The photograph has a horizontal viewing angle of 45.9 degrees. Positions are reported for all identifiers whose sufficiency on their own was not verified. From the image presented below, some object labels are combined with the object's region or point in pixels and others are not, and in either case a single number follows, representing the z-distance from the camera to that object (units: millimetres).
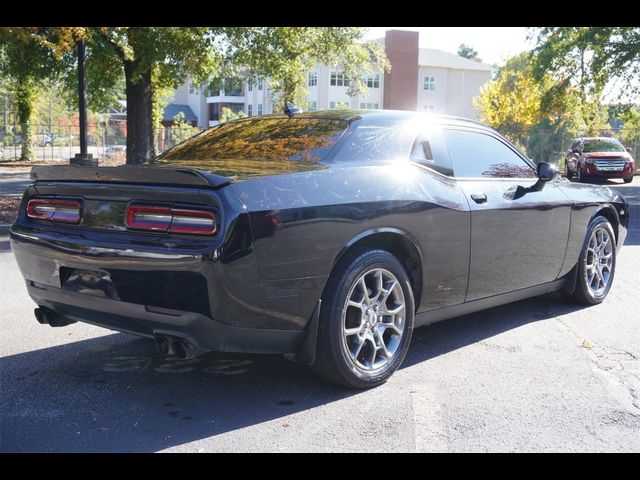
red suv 27125
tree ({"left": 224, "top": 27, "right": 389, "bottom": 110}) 19750
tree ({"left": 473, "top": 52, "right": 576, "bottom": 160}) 45469
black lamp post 17562
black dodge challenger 3615
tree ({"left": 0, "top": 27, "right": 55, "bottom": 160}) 12383
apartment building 66375
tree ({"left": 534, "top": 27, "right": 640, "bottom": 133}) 25391
